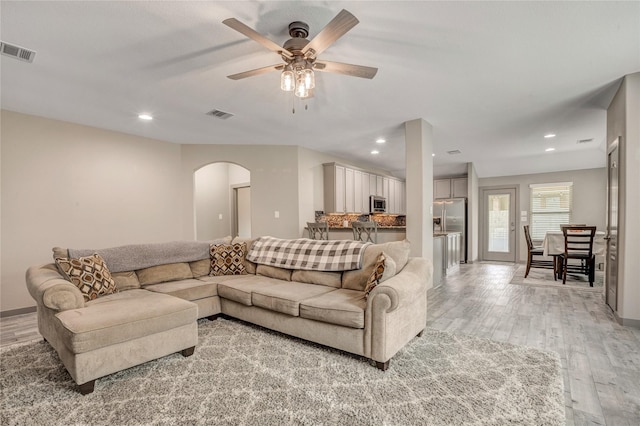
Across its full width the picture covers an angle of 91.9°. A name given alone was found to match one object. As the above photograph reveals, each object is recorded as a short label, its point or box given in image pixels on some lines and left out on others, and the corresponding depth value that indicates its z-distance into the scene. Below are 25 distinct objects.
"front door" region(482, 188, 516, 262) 8.09
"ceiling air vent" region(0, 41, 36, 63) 2.41
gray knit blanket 3.23
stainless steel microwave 7.38
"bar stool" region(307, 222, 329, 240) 5.34
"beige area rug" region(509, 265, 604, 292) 5.06
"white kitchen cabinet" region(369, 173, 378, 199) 7.44
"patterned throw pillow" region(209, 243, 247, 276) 3.85
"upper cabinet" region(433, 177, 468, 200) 8.21
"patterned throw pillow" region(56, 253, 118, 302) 2.78
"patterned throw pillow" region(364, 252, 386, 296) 2.59
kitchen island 4.80
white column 4.24
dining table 5.64
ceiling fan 2.01
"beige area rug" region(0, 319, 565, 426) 1.79
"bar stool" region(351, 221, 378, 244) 4.83
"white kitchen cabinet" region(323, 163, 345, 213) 6.24
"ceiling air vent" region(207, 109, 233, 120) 3.98
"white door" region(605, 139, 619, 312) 3.42
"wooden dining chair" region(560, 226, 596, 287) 5.06
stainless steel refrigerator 7.98
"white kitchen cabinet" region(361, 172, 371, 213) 7.14
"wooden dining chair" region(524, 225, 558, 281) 5.75
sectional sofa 2.21
